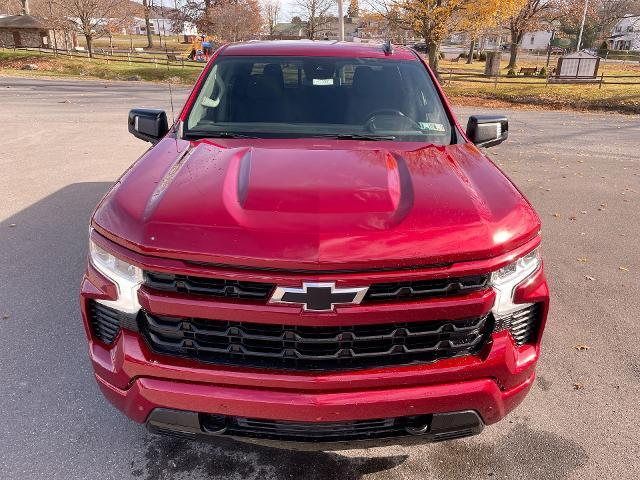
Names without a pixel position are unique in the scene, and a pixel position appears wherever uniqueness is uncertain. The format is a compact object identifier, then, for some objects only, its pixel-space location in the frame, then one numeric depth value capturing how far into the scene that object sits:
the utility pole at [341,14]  21.67
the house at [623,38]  76.36
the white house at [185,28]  67.21
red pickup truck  1.84
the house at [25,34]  56.81
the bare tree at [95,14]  35.03
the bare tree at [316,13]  45.75
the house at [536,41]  89.62
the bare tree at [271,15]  55.99
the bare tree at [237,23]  40.84
